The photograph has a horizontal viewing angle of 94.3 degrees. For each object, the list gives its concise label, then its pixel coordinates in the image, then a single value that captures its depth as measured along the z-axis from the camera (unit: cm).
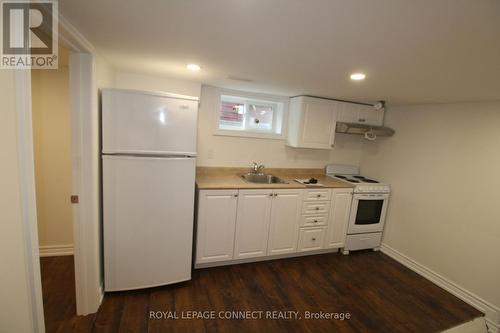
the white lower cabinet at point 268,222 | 255
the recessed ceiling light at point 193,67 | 207
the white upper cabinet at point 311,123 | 315
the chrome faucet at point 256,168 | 331
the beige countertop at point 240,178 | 260
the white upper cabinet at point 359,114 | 333
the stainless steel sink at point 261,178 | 321
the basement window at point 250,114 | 318
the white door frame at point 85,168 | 167
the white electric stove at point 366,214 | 320
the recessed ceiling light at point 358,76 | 194
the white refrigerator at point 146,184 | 192
